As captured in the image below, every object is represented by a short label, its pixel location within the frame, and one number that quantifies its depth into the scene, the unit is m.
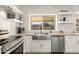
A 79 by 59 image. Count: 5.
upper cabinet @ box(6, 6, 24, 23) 1.62
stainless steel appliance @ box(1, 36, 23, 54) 1.38
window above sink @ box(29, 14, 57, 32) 1.66
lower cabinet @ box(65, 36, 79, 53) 1.69
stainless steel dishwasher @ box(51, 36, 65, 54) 1.73
